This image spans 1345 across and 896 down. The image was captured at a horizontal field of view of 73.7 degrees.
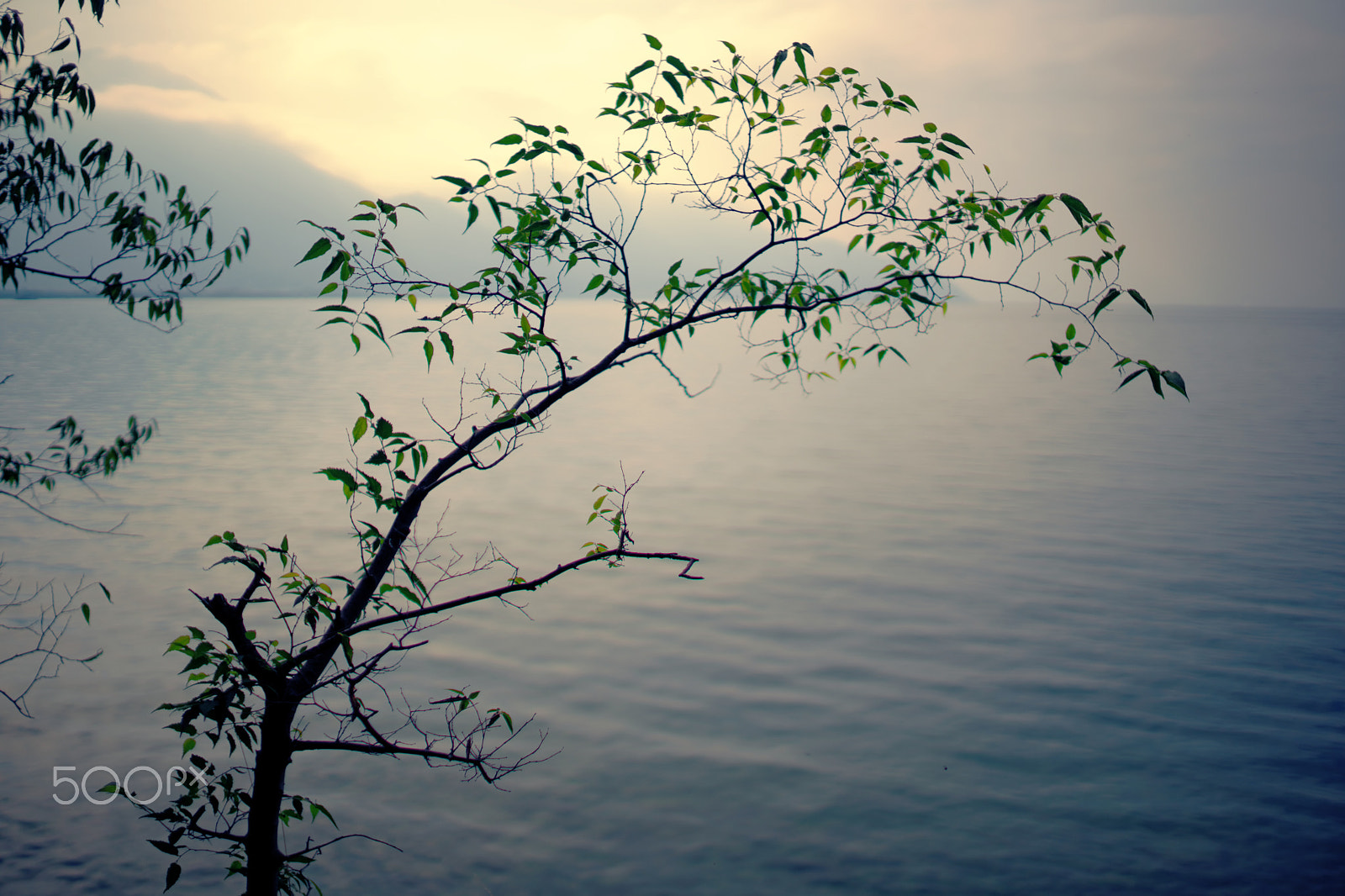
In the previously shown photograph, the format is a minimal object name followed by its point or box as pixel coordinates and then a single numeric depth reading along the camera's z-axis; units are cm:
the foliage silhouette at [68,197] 448
